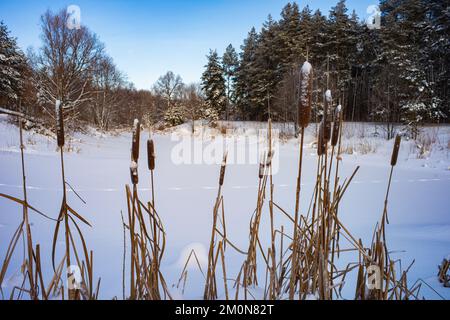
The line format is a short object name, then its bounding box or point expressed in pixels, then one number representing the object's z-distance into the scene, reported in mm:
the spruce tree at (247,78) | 18672
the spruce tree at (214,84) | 20375
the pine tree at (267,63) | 16844
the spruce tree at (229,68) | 19989
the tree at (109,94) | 11332
